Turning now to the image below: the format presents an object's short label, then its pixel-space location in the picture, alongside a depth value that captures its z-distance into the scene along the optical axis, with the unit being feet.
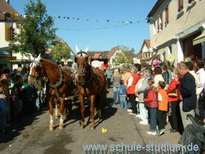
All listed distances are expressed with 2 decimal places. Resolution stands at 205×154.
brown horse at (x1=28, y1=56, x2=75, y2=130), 24.89
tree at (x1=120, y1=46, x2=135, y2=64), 248.75
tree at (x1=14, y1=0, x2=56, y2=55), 82.58
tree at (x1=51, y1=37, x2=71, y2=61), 157.58
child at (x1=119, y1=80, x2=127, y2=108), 40.45
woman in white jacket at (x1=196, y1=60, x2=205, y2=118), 25.90
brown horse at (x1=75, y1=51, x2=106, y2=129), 24.94
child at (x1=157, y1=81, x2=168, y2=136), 24.42
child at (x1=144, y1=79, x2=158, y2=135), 24.41
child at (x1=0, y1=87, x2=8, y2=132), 25.14
